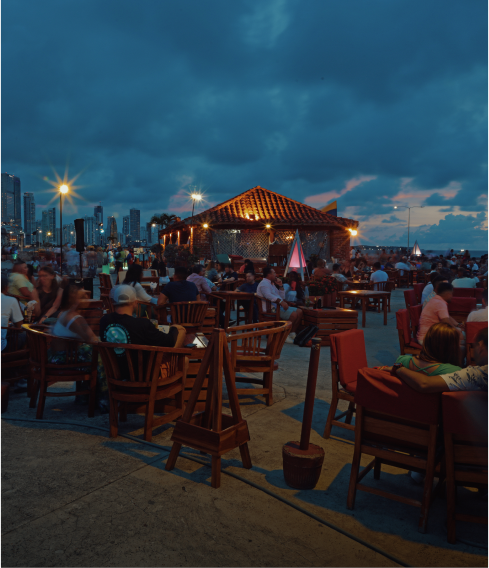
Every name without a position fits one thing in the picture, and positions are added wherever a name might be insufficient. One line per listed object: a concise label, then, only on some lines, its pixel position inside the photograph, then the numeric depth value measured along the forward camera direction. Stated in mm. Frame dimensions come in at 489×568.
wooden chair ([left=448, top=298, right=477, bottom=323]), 7977
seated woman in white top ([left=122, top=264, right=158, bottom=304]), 7085
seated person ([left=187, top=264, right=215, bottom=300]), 8851
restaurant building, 23719
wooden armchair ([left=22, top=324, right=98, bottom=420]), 4148
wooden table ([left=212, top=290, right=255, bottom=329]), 8477
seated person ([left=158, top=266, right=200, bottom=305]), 6988
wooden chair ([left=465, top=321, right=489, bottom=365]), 5000
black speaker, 13758
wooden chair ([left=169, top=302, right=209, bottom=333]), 6715
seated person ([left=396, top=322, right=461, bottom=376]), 2755
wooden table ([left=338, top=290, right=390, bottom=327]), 10172
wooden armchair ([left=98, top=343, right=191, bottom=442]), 3631
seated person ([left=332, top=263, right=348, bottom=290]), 10926
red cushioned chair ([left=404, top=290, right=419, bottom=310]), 8552
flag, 31391
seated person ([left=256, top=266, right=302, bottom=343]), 8102
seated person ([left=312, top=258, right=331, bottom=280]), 8930
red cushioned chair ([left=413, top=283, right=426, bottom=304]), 11659
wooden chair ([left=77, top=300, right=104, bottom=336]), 5622
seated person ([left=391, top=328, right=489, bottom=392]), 2494
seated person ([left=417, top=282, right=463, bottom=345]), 5562
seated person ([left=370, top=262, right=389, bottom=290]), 12953
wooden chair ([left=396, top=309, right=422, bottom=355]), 5844
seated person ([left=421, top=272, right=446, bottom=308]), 6372
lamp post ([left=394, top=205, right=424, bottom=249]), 39550
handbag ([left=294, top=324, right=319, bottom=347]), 4548
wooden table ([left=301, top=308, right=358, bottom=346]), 7949
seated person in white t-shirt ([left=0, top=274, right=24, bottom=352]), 4867
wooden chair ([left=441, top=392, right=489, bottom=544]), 2383
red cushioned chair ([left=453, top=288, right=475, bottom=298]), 9805
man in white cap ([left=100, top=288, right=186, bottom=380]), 3826
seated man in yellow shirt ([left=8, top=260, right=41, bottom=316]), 6705
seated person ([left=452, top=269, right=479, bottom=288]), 10289
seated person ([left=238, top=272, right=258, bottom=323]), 9133
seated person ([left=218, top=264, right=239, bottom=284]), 11469
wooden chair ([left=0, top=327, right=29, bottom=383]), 4824
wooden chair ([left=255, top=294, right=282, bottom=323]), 8188
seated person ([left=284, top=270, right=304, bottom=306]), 9195
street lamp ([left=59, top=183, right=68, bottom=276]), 14656
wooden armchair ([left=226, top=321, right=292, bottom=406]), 4613
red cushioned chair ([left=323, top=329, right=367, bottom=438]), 3834
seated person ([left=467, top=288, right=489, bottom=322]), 5330
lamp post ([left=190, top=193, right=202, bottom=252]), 30578
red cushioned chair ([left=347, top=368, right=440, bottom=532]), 2542
